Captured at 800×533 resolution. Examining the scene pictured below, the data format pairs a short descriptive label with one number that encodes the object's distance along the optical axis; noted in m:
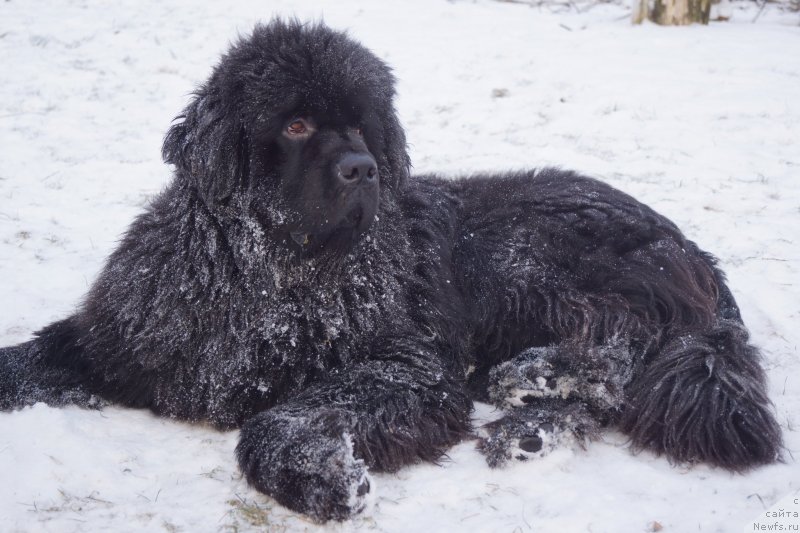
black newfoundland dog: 2.95
